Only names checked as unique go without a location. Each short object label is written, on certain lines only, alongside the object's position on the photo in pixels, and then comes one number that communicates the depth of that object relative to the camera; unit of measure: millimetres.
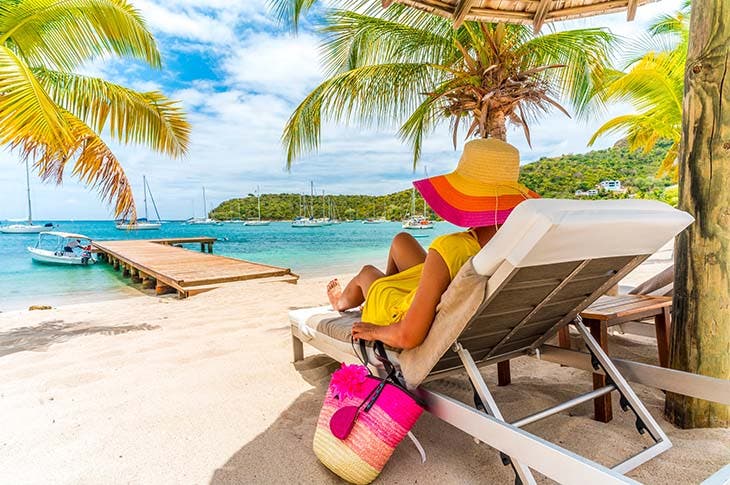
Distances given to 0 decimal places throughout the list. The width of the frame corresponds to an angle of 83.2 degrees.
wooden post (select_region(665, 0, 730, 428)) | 1873
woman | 1693
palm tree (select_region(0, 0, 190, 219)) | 4734
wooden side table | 2143
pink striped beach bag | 1695
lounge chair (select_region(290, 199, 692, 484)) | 1276
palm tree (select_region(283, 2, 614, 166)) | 5559
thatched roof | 2754
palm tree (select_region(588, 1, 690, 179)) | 8797
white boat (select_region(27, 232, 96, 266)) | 18844
